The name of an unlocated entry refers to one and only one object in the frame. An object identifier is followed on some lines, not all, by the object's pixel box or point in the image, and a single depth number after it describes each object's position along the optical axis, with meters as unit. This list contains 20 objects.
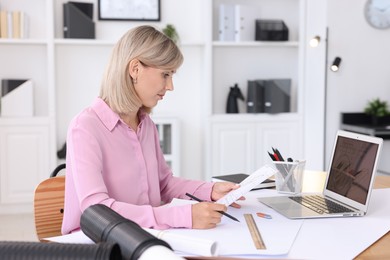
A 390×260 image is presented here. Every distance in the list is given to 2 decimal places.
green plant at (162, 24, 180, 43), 4.44
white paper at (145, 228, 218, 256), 1.07
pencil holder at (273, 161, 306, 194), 1.88
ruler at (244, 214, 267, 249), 1.25
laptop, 1.59
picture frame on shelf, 4.44
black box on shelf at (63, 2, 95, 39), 4.25
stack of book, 4.17
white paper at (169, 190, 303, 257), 1.20
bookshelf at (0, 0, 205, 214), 4.25
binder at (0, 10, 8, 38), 4.16
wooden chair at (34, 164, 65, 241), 1.68
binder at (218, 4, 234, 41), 4.48
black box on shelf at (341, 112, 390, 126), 4.58
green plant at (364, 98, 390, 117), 4.47
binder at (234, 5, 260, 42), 4.50
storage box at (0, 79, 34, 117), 4.23
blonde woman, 1.45
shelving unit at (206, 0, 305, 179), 4.54
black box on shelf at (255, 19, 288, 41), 4.54
